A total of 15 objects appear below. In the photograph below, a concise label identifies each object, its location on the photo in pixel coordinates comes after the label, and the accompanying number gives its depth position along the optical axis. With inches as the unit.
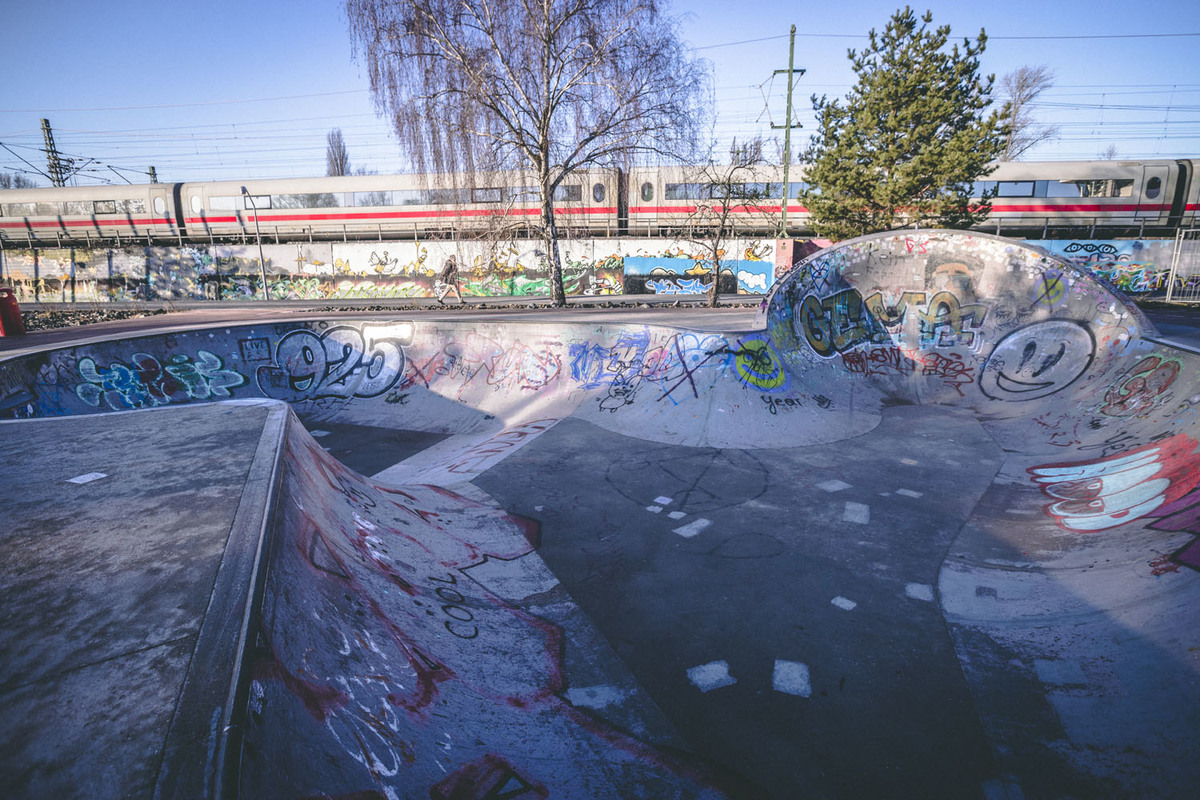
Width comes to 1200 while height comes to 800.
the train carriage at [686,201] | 992.9
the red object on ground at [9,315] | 608.7
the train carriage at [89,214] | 1135.0
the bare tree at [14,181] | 2851.9
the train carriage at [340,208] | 1032.8
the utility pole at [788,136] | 823.9
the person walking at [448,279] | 1108.5
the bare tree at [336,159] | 2224.4
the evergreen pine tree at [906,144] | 699.4
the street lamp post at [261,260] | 1075.0
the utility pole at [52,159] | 1581.0
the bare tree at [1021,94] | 1672.0
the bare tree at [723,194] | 801.6
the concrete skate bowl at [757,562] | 110.1
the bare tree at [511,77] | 642.8
